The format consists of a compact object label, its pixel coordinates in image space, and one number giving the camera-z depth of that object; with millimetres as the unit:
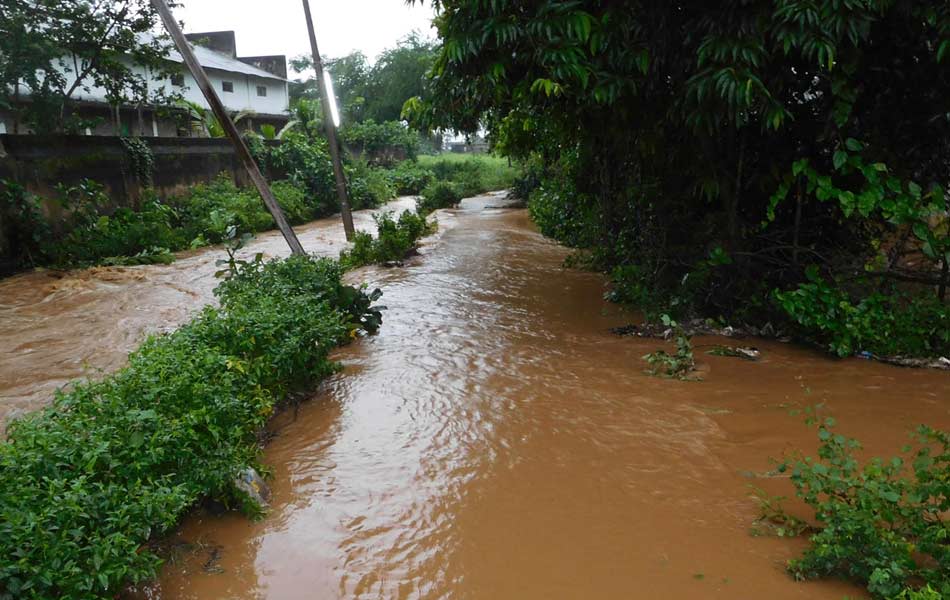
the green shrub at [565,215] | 11325
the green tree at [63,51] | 10952
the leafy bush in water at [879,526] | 2570
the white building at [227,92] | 20375
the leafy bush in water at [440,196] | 22716
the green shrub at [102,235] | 11398
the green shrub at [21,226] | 10664
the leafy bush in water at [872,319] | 5574
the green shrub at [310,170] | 20250
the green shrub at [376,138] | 30016
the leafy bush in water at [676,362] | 5555
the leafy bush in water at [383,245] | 11523
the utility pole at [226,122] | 6969
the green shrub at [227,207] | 14531
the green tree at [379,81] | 36875
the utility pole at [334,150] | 13859
